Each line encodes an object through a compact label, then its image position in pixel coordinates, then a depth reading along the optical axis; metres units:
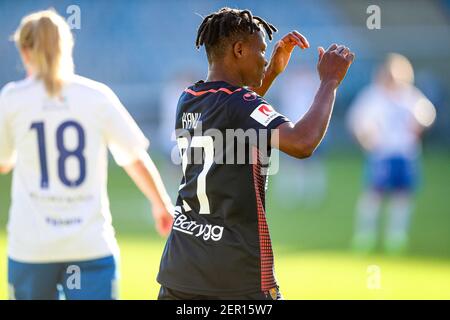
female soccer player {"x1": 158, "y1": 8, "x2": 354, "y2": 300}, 8.69
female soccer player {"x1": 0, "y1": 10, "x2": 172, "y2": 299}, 9.86
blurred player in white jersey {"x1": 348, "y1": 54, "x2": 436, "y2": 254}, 26.20
